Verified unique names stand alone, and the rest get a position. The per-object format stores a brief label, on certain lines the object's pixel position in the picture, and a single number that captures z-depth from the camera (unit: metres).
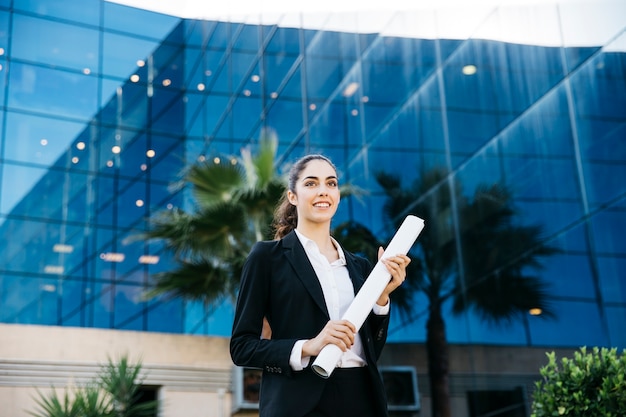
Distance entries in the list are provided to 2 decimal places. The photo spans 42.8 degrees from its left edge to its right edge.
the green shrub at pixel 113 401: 10.16
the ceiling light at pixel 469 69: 10.68
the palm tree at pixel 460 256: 9.16
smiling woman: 1.97
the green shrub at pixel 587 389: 5.40
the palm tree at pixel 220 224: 11.58
